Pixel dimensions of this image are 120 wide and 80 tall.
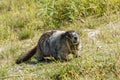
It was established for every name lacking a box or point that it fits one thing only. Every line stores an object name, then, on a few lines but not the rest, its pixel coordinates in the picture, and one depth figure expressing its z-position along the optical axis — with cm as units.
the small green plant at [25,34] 1852
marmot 1441
